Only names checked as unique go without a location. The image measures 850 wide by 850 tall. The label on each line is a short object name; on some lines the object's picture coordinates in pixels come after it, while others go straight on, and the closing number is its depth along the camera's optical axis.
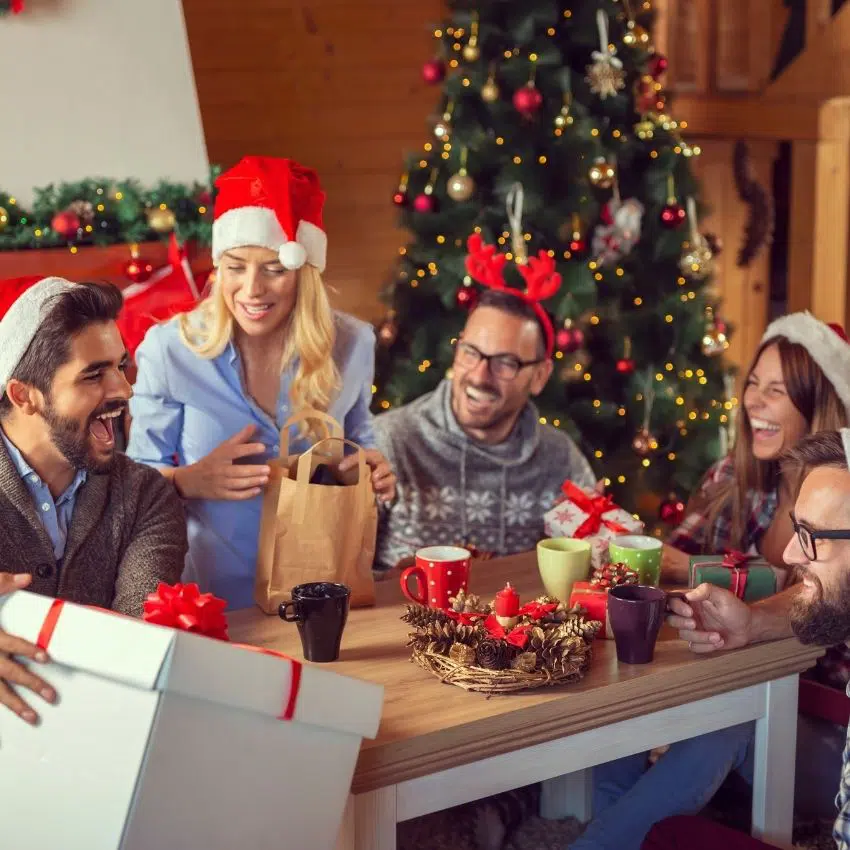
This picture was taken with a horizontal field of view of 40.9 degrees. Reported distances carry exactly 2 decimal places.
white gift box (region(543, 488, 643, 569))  2.10
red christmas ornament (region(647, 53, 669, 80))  3.84
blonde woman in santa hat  2.26
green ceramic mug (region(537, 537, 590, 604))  1.92
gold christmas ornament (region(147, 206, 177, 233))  3.21
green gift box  2.00
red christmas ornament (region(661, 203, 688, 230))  3.73
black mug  1.66
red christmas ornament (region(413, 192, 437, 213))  3.64
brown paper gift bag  1.91
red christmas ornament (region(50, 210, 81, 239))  3.09
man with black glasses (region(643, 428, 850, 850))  1.62
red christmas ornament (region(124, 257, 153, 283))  3.21
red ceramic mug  1.88
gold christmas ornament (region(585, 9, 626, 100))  3.57
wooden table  1.50
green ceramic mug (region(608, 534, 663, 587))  1.97
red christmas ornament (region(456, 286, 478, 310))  3.60
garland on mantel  3.10
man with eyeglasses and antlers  2.71
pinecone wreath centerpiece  1.61
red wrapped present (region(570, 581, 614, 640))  1.81
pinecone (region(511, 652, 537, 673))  1.60
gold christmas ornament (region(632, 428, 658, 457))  3.79
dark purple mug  1.69
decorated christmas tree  3.58
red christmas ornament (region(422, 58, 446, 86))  3.65
